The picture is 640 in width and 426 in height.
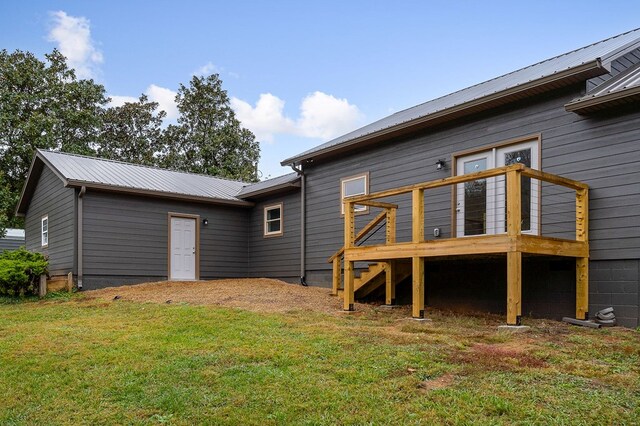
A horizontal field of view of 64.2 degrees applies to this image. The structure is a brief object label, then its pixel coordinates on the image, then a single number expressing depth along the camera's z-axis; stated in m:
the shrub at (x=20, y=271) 11.26
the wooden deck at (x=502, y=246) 6.13
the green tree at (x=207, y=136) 26.88
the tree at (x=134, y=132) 26.88
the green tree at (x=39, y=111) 21.06
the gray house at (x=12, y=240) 23.08
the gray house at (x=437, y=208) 6.76
